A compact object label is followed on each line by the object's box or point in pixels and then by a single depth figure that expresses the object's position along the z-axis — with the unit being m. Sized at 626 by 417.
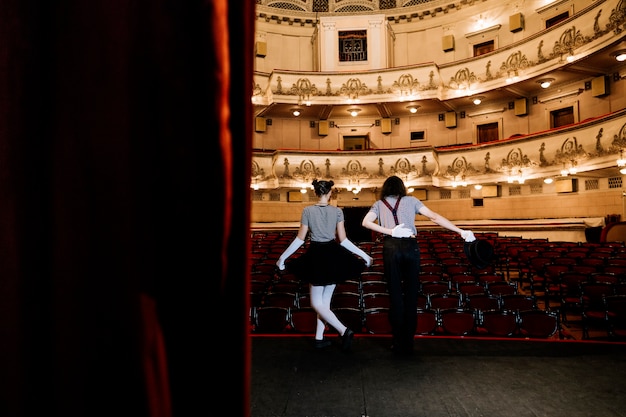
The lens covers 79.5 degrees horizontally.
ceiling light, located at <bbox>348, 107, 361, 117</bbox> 20.41
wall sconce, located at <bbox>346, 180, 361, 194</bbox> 17.75
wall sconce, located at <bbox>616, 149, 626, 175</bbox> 11.59
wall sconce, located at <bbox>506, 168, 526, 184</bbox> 15.30
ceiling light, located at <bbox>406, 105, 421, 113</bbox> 19.81
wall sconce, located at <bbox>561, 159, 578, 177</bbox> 13.47
